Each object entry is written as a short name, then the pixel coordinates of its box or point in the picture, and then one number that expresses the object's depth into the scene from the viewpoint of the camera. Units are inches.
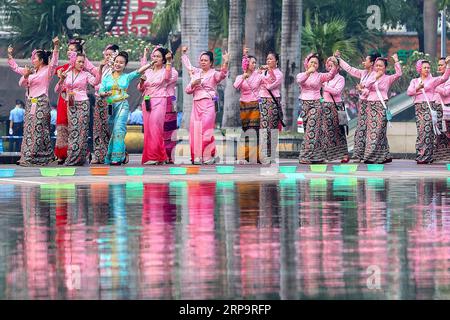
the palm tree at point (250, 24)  1850.4
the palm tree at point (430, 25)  2783.0
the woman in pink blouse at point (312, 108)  1268.5
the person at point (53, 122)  1716.3
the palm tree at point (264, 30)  1576.0
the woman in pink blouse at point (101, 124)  1211.9
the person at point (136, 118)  1863.9
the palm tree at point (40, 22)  2674.7
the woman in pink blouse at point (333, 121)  1284.4
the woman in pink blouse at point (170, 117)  1231.5
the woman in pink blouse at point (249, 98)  1262.3
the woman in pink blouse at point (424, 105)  1280.8
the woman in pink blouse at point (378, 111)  1263.5
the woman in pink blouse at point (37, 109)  1194.0
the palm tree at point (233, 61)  1663.4
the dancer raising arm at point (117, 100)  1202.6
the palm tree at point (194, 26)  1434.5
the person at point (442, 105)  1284.4
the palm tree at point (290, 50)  1572.3
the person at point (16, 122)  1798.7
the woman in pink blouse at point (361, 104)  1272.1
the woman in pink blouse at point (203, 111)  1247.5
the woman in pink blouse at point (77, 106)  1190.9
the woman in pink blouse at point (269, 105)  1272.1
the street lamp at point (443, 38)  3058.8
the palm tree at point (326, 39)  1796.3
